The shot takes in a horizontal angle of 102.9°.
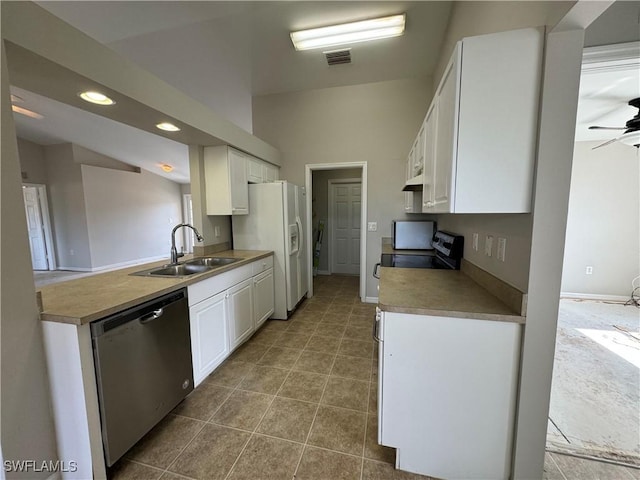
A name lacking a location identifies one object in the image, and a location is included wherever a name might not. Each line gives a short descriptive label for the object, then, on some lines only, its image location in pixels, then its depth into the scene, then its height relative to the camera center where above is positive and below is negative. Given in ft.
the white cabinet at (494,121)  3.45 +1.33
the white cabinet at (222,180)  9.25 +1.38
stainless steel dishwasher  4.16 -2.77
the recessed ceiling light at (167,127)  6.82 +2.51
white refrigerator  10.41 -0.55
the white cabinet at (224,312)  6.29 -2.82
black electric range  7.07 -1.35
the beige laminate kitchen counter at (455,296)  3.82 -1.45
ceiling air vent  9.50 +6.14
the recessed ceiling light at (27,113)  15.21 +6.39
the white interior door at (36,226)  20.49 -0.60
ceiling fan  7.34 +2.49
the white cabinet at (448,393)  3.85 -2.80
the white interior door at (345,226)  18.04 -0.71
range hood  6.87 +1.06
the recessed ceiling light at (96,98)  4.98 +2.43
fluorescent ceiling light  7.86 +5.95
